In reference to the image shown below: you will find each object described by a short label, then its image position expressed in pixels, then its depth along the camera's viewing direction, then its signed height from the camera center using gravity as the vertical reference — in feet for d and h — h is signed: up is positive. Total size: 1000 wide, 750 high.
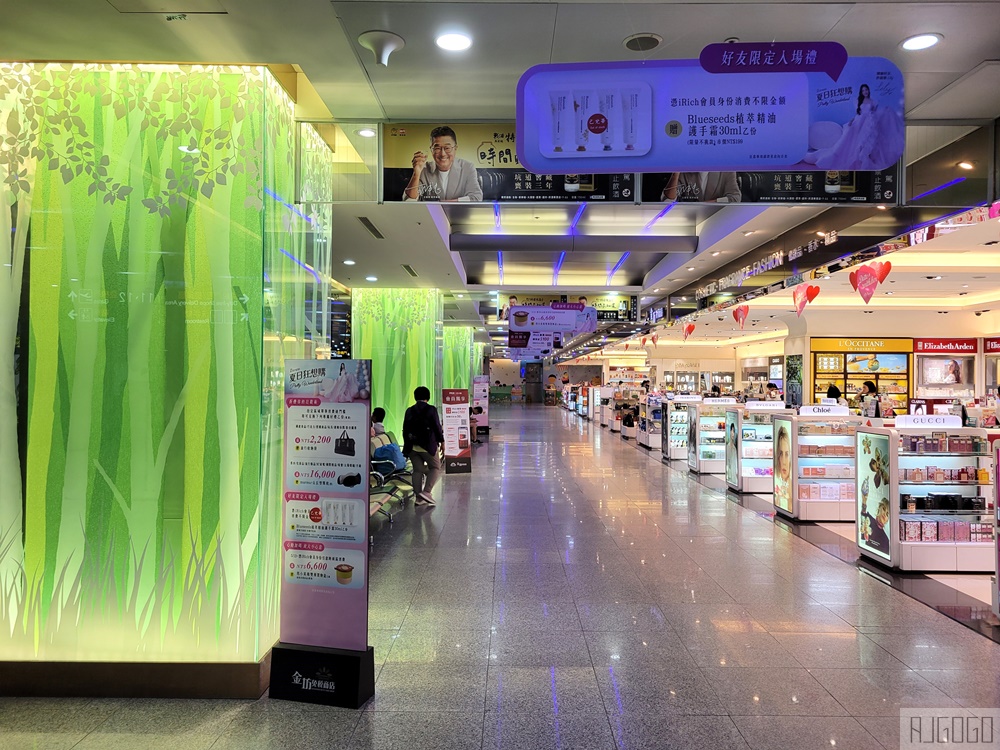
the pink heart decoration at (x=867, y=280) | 26.16 +4.20
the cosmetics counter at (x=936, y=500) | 18.21 -3.45
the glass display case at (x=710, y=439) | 38.09 -3.53
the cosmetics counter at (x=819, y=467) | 24.70 -3.37
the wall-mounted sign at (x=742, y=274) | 28.60 +5.37
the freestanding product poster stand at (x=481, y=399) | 61.77 -2.06
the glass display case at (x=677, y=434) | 45.60 -3.86
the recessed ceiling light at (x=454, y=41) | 10.71 +5.76
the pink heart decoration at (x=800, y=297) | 32.69 +4.49
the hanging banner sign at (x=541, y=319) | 44.24 +4.24
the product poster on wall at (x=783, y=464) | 25.31 -3.38
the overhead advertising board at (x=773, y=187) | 13.80 +4.29
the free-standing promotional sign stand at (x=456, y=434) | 38.50 -3.36
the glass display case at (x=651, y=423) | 53.31 -3.71
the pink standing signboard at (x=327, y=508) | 10.84 -2.26
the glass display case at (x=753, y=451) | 31.07 -3.47
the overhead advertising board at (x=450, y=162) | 13.97 +4.80
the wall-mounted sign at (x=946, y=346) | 52.34 +3.02
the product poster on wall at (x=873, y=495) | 18.89 -3.51
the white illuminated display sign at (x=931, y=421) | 19.06 -1.17
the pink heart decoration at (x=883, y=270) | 24.29 +4.32
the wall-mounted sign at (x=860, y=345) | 54.70 +3.16
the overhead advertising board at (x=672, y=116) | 9.23 +3.89
